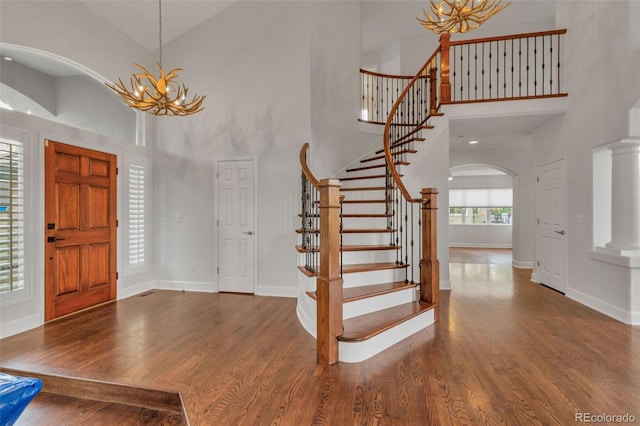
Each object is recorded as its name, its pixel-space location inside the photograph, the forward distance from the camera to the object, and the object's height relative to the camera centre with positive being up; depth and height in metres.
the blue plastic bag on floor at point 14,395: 1.21 -0.72
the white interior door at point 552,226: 4.80 -0.23
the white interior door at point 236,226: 4.94 -0.23
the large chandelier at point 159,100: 3.42 +1.24
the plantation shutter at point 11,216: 3.29 -0.05
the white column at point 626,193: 3.61 +0.21
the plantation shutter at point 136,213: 4.86 -0.03
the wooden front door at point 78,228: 3.75 -0.22
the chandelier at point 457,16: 3.13 +1.98
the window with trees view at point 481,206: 10.94 +0.18
